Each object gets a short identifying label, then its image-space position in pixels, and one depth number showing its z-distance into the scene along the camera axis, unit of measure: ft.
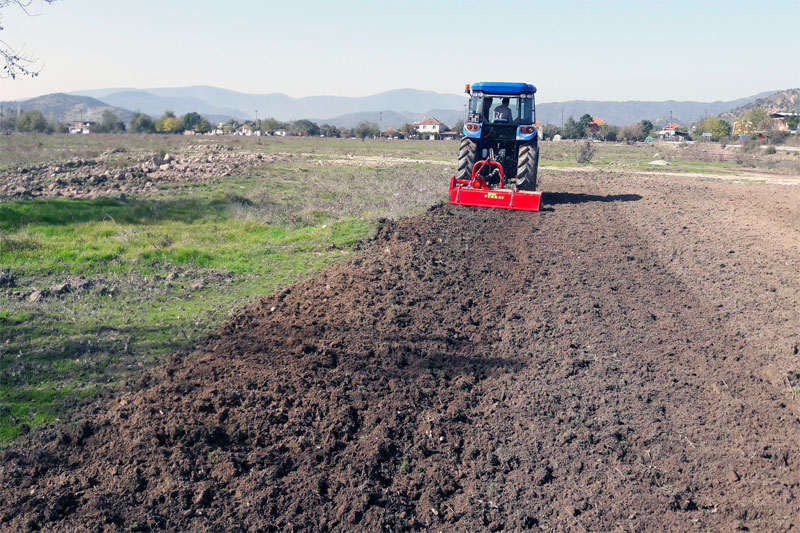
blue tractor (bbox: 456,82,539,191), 53.16
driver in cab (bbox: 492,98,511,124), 54.24
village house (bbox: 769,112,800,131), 269.60
